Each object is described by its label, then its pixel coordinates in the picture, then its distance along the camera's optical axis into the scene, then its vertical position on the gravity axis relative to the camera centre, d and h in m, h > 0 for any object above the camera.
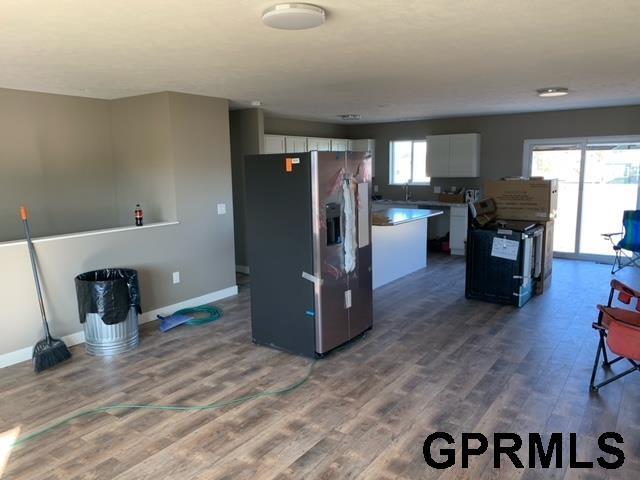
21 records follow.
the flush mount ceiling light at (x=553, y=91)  4.97 +0.81
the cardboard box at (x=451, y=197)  8.00 -0.50
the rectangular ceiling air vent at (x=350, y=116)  7.25 +0.88
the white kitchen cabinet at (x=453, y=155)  7.88 +0.23
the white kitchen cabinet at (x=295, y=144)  7.37 +0.46
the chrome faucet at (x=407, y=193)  8.93 -0.45
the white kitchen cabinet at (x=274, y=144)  6.95 +0.43
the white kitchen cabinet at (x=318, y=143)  7.90 +0.49
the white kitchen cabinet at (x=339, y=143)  8.60 +0.51
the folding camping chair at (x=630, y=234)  6.22 -0.93
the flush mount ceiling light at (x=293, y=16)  2.22 +0.76
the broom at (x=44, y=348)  3.71 -1.38
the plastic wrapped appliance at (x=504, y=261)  5.04 -1.05
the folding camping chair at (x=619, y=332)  2.79 -1.07
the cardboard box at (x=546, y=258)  5.60 -1.13
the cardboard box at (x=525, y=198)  5.46 -0.37
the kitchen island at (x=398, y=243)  5.90 -0.99
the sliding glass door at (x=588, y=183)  6.94 -0.27
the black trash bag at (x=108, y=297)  3.87 -1.01
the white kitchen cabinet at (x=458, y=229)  7.83 -1.02
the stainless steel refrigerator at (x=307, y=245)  3.63 -0.60
